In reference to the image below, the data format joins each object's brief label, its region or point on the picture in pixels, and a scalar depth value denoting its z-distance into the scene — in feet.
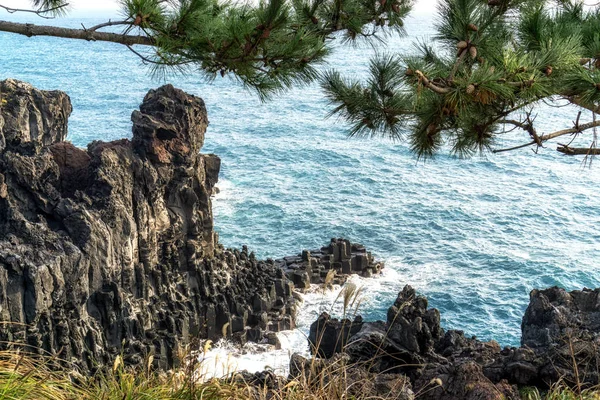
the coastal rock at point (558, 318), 55.11
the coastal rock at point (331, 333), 67.72
